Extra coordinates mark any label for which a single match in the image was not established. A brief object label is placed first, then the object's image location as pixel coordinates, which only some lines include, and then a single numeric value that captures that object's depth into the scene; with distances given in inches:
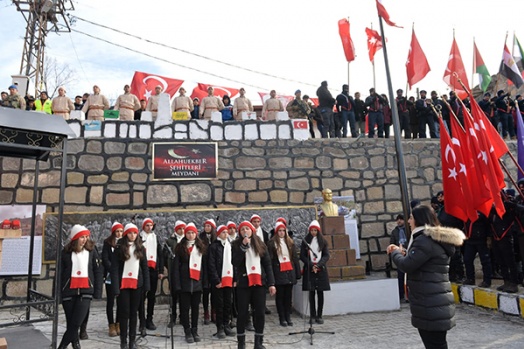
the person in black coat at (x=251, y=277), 208.7
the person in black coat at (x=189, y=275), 237.5
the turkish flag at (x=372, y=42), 411.8
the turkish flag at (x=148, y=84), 570.6
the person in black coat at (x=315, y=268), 267.3
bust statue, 323.3
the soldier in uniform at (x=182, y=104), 402.0
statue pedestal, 304.5
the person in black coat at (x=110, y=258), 232.6
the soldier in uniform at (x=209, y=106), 408.2
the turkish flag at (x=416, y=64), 400.2
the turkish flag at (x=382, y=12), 331.9
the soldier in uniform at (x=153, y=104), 396.8
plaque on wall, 371.9
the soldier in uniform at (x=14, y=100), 372.5
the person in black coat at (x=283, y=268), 267.1
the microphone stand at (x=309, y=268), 265.0
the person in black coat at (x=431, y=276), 134.2
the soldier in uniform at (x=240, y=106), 415.5
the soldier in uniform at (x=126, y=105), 385.1
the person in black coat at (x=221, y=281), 243.0
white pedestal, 288.4
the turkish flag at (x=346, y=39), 496.1
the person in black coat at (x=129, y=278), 213.8
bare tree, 881.1
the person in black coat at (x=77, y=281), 203.2
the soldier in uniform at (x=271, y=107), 416.6
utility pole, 681.0
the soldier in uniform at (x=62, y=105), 373.4
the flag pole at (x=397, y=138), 297.6
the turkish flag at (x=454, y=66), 431.8
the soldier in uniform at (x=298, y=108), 416.2
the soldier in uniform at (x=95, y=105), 378.3
